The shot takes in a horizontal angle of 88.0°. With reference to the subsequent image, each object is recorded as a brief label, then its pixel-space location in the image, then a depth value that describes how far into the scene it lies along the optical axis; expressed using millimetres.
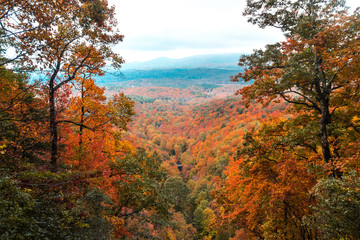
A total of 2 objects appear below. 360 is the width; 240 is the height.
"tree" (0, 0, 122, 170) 5750
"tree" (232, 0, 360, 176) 6184
